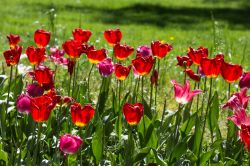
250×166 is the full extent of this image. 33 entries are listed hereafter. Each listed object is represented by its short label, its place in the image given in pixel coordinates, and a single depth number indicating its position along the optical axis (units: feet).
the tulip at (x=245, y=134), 11.91
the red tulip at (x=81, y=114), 13.92
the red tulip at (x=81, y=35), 19.06
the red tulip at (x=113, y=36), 19.17
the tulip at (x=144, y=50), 19.19
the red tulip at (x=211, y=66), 15.43
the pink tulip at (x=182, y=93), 14.86
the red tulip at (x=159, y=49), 17.65
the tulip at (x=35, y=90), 15.47
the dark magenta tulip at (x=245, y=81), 16.33
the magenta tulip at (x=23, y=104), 14.56
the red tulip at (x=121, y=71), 16.89
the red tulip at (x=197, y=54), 17.11
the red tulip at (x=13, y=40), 18.82
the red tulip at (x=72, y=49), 17.29
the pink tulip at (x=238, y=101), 15.01
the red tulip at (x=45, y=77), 15.42
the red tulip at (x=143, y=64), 16.46
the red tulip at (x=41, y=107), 13.04
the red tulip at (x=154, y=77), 18.32
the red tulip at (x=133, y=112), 13.95
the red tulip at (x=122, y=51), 17.83
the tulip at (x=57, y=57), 20.24
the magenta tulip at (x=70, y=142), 12.78
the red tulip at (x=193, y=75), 17.02
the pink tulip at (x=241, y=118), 13.30
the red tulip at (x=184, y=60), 17.99
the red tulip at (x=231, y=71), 15.60
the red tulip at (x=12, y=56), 16.33
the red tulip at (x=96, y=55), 17.85
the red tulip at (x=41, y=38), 18.53
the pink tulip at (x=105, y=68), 17.15
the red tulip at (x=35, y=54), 17.18
